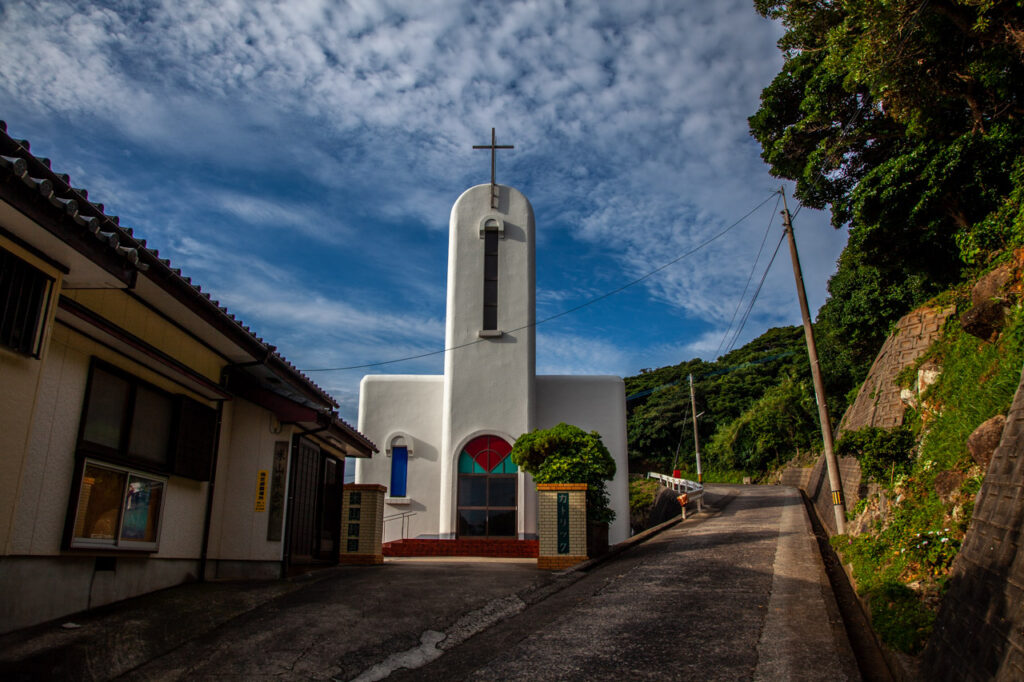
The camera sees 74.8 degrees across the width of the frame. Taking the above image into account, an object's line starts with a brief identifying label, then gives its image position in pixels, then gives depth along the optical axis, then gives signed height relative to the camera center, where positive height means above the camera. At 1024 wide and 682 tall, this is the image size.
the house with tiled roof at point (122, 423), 5.66 +0.94
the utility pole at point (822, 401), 13.87 +2.34
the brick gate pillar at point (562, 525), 12.50 -0.37
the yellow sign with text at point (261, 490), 10.29 +0.18
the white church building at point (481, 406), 19.23 +2.91
